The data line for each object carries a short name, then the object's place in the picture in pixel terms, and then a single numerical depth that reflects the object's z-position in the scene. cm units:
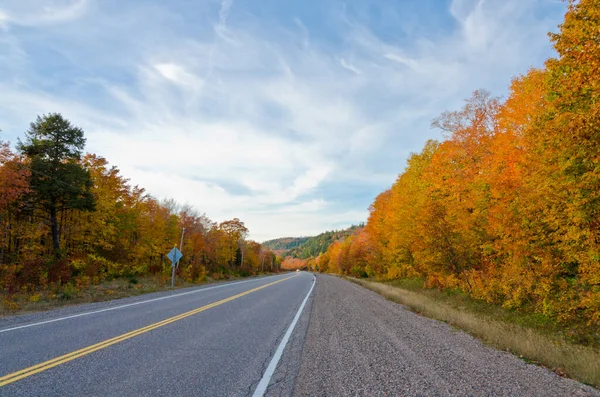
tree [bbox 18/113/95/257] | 2217
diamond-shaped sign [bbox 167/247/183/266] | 2495
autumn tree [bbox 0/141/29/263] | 1778
